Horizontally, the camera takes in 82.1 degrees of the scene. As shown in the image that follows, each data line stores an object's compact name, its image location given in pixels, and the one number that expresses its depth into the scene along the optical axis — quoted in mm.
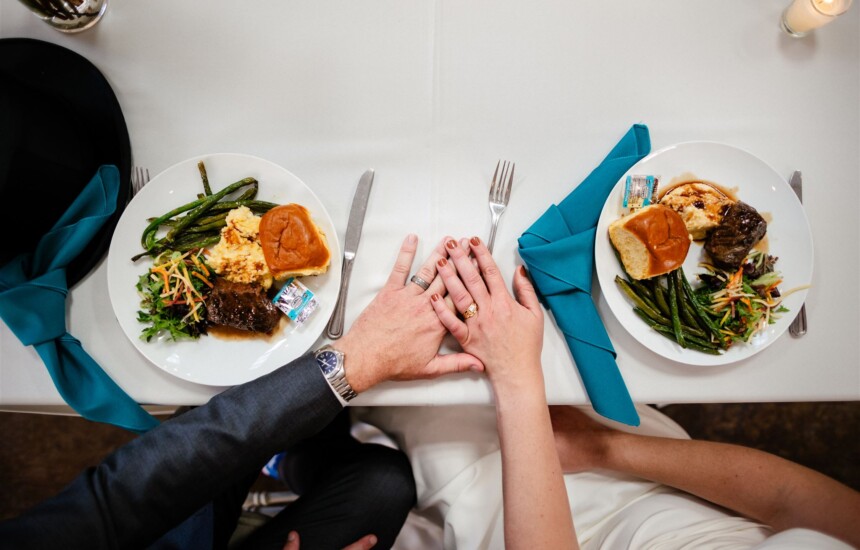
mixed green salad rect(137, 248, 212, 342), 1327
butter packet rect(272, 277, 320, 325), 1328
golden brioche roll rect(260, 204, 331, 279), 1291
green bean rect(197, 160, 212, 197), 1376
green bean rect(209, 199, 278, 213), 1380
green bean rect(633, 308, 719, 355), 1371
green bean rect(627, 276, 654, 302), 1388
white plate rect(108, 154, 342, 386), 1338
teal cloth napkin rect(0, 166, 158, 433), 1308
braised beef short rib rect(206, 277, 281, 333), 1295
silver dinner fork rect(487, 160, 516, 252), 1461
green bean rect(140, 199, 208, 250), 1359
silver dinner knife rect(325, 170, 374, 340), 1405
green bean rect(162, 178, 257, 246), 1366
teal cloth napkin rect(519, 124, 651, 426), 1361
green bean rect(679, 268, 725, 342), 1372
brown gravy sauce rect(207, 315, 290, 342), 1361
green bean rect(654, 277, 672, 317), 1384
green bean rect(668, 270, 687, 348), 1357
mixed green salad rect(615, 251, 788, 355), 1372
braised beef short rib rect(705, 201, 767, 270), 1352
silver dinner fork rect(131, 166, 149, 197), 1461
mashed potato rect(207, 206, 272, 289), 1332
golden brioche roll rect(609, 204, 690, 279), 1306
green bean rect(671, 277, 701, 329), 1385
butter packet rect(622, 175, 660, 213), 1398
